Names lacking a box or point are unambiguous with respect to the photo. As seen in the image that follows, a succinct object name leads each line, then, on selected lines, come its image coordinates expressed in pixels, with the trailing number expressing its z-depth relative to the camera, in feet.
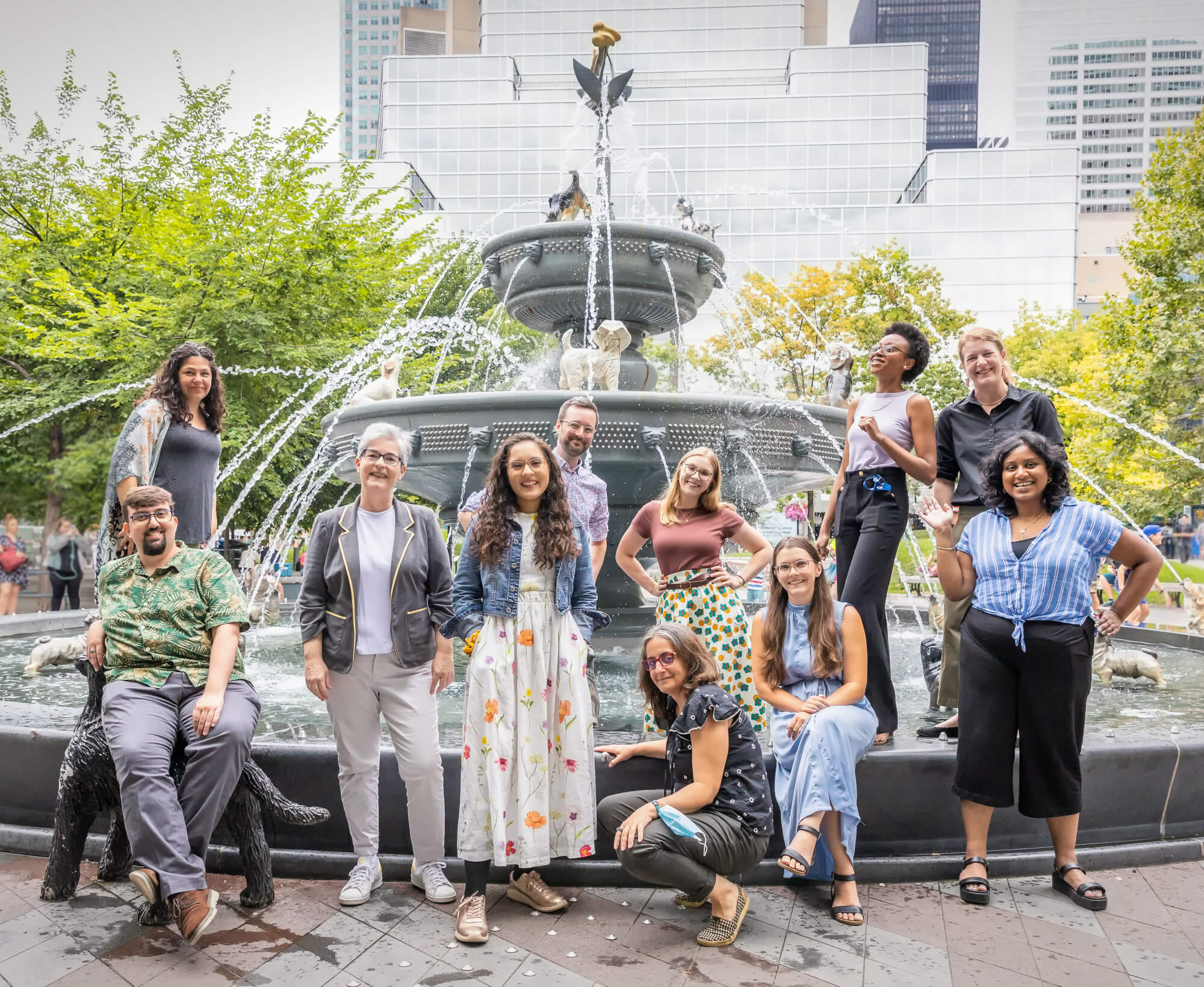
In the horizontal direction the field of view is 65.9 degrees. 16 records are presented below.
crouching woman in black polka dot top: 10.50
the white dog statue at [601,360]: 23.35
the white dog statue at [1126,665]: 21.07
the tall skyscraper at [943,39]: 515.91
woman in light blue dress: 11.25
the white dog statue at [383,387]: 22.80
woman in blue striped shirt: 11.49
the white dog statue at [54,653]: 21.12
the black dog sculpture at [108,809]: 11.26
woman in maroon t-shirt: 13.55
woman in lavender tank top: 13.39
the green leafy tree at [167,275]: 47.80
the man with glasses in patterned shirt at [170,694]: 10.25
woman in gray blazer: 11.56
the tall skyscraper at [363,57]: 550.77
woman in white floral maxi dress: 10.93
